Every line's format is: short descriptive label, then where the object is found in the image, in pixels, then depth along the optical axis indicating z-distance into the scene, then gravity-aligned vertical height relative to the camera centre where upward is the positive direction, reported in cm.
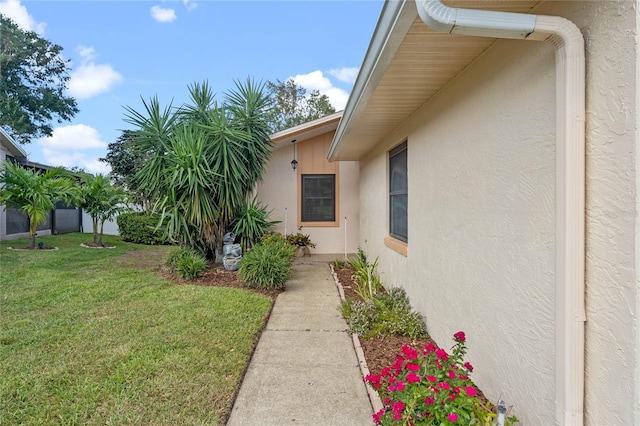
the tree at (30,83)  2269 +873
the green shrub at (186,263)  634 -104
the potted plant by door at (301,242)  896 -94
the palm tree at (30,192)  934 +47
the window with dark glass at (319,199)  952 +22
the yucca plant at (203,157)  651 +100
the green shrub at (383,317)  376 -128
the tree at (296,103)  2556 +779
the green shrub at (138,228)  1260 -75
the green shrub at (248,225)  733 -38
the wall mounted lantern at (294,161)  932 +124
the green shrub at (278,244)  629 -71
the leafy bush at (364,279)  507 -124
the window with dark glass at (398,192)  493 +21
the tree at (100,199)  1069 +30
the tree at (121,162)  1710 +236
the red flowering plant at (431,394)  174 -100
